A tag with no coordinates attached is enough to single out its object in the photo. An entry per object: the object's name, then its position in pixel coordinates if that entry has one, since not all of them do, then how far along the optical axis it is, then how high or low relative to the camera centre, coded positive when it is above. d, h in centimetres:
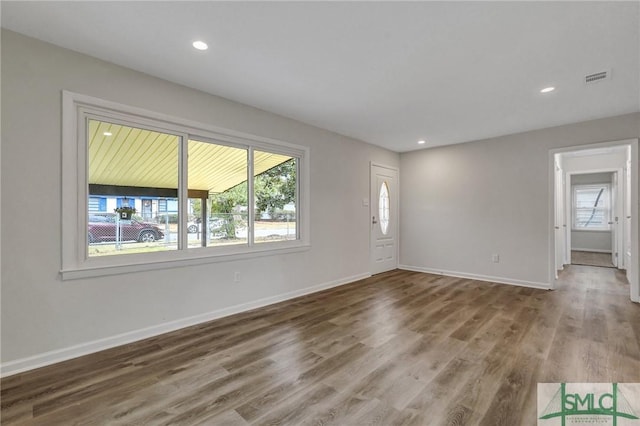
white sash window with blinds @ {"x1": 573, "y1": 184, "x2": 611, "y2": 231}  834 +16
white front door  571 -11
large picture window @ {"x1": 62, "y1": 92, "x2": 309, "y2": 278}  254 +24
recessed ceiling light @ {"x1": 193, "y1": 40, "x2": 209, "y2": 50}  234 +139
